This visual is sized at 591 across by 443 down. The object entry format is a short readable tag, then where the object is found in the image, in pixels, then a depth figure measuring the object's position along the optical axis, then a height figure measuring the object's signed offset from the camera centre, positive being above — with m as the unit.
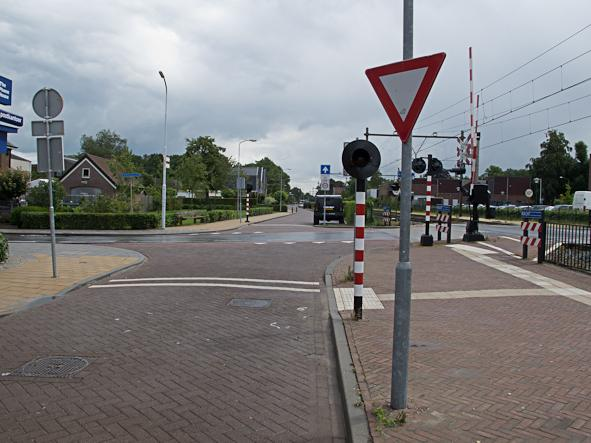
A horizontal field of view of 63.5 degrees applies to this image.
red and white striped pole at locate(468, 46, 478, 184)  15.87 +2.31
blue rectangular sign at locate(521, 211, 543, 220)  12.26 -0.34
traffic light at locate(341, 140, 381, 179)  5.88 +0.52
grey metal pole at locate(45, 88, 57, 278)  9.39 +0.57
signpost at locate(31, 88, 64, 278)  9.39 +1.19
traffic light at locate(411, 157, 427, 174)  16.44 +1.20
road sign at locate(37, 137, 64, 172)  9.46 +0.86
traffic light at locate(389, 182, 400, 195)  22.80 +0.56
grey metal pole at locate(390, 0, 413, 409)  3.46 -0.73
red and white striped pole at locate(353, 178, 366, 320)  6.38 -0.71
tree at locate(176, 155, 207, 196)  49.78 +2.58
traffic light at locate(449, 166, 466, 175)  16.83 +1.07
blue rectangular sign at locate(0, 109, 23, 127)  11.60 +1.94
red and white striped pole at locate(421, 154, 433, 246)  15.88 -0.33
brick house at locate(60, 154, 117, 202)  56.53 +2.24
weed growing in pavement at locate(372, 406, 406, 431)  3.24 -1.51
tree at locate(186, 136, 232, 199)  63.75 +5.08
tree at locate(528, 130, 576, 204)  75.56 +5.92
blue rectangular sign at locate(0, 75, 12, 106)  11.48 +2.55
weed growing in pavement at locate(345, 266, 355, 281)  9.54 -1.55
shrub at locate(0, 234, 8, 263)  10.69 -1.21
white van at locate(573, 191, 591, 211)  41.84 +0.12
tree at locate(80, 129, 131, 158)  95.94 +11.09
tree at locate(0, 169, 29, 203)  32.66 +0.81
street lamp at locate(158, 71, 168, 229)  26.17 +0.28
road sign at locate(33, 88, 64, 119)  9.38 +1.86
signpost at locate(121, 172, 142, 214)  27.52 +0.72
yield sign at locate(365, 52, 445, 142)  3.42 +0.84
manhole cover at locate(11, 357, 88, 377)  4.43 -1.64
